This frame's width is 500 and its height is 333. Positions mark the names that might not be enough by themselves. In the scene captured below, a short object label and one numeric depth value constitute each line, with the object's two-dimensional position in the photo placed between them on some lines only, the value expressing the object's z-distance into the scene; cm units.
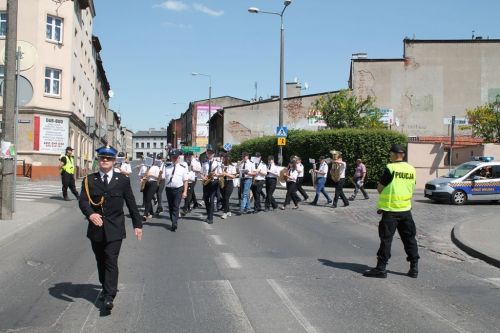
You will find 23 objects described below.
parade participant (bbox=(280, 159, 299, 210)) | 1602
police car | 1800
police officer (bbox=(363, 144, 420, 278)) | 709
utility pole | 1162
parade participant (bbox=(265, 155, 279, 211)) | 1525
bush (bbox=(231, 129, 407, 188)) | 2625
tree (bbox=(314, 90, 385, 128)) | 3422
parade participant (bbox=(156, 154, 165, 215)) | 1330
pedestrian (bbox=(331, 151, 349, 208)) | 1658
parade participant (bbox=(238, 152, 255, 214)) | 1428
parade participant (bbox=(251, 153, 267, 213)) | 1486
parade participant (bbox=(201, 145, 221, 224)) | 1248
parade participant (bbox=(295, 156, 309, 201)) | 1639
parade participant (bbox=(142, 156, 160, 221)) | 1292
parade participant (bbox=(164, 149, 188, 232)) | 1123
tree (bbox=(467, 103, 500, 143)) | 3466
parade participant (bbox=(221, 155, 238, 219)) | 1354
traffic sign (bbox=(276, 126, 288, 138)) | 2338
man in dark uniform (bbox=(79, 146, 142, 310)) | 524
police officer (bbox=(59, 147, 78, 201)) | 1725
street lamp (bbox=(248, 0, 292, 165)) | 2436
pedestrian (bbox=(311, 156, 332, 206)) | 1727
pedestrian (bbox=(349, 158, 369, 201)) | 1894
